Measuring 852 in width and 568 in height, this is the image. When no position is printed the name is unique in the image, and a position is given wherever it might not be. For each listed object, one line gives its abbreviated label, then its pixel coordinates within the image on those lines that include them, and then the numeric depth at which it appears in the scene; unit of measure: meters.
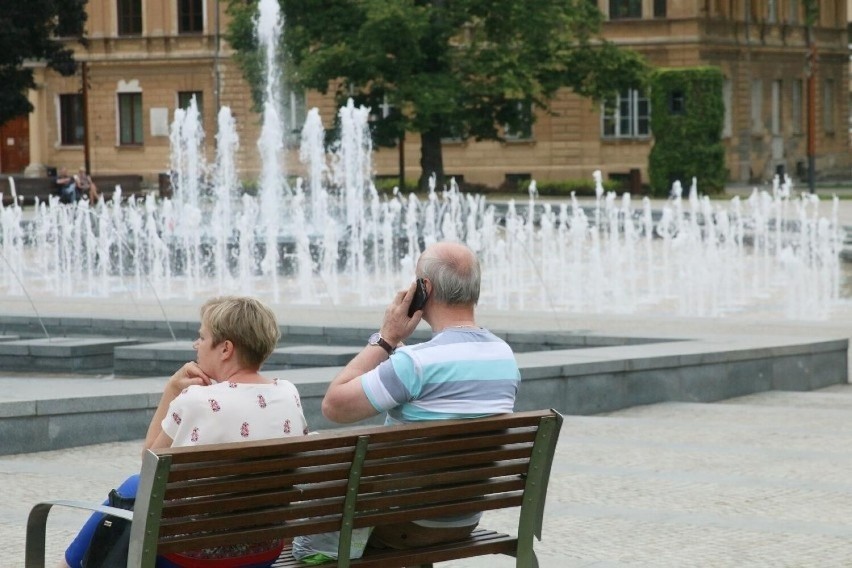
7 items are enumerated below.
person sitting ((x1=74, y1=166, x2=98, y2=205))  45.28
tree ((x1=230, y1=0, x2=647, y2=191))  46.28
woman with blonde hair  5.67
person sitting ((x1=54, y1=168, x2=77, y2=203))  45.22
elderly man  5.80
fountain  23.88
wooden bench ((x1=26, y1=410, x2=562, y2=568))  5.18
